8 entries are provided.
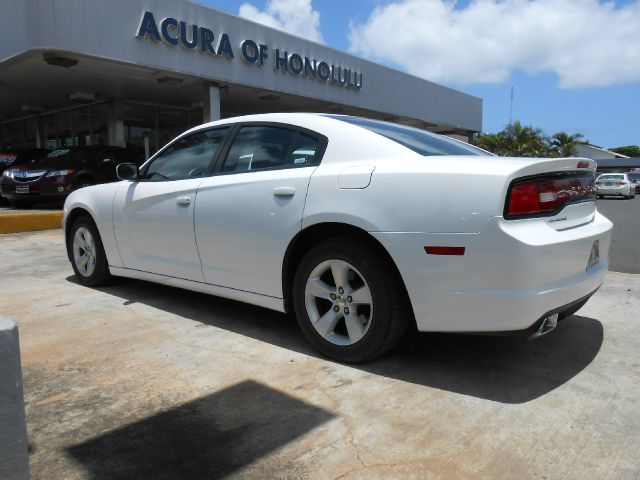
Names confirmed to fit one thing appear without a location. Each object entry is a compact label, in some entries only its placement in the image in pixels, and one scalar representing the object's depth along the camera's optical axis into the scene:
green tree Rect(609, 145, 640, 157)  98.56
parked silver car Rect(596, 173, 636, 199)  26.31
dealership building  10.98
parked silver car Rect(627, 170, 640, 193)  35.46
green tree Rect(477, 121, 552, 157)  38.88
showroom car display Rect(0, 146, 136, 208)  11.55
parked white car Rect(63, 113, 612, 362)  2.42
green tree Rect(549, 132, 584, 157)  44.53
